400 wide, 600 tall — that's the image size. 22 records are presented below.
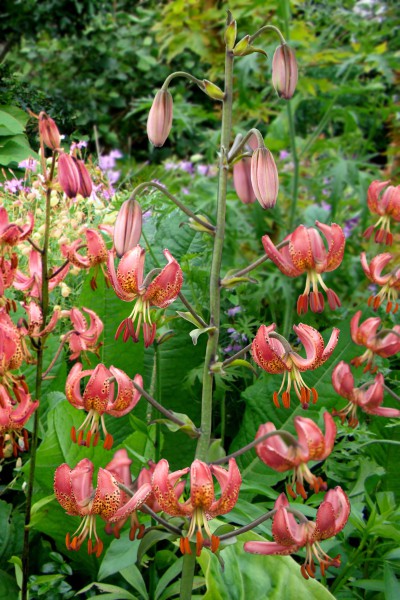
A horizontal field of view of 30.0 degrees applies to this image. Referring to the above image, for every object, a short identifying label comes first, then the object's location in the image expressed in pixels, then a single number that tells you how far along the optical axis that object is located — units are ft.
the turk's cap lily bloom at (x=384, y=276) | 3.81
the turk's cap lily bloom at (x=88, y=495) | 2.64
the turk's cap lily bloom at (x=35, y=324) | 3.34
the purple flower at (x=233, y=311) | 5.57
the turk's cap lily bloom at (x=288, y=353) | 2.69
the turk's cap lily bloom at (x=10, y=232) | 3.25
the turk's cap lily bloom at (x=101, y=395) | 2.80
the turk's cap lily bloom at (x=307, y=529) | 2.53
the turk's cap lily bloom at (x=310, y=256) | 2.80
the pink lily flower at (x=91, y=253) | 3.52
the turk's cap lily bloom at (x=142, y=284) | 2.75
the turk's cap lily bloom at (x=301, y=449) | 2.42
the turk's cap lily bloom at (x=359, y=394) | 3.11
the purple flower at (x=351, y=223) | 10.89
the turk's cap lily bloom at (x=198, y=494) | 2.51
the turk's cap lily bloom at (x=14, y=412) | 3.10
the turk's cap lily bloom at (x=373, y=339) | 3.43
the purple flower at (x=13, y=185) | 6.53
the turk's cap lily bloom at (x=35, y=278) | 3.56
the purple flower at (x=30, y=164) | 5.75
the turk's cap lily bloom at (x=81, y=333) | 3.58
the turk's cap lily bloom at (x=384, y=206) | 3.92
